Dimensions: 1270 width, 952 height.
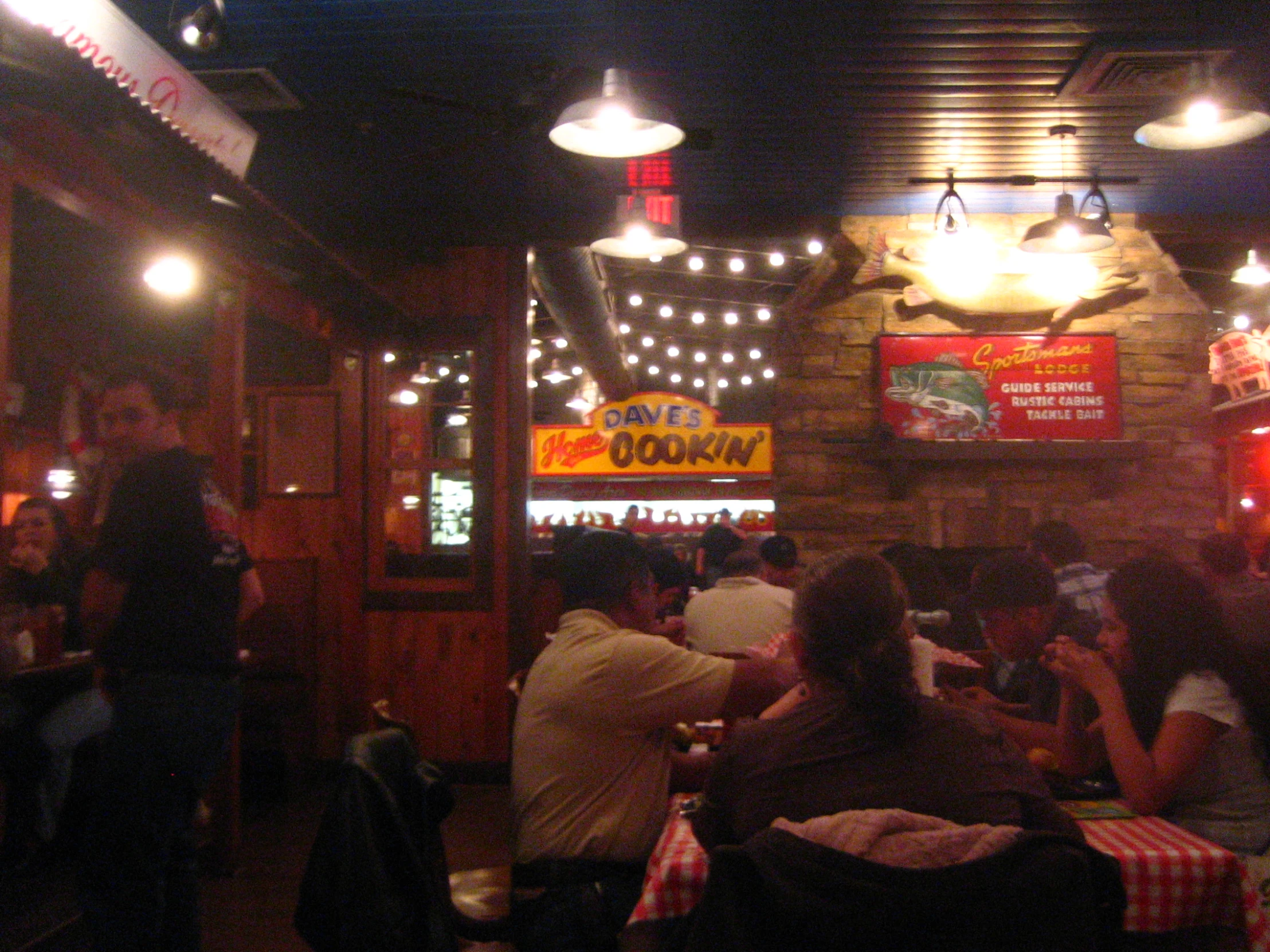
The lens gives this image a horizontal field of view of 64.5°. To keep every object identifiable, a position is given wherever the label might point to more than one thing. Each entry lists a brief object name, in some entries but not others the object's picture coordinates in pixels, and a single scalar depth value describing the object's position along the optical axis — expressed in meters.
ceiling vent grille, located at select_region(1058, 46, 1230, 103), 4.10
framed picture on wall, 6.42
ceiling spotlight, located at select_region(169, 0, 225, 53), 3.55
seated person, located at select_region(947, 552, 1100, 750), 3.08
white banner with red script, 2.68
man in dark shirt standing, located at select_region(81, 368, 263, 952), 2.62
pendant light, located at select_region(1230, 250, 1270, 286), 6.65
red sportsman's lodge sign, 6.30
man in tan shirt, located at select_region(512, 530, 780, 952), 2.19
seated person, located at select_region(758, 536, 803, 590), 5.39
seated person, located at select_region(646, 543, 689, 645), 5.51
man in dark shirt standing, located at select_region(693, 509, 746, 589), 6.94
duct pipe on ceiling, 6.75
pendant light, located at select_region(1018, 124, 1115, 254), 5.20
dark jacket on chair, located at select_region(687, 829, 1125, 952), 1.27
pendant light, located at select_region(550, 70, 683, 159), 3.69
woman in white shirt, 2.14
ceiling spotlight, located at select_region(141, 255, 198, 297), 3.92
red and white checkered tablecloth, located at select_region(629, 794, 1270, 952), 1.91
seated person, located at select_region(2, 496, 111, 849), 3.79
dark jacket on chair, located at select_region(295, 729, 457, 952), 1.95
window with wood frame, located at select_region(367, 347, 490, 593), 6.17
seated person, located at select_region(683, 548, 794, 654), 4.31
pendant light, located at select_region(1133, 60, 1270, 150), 3.99
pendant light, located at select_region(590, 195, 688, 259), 5.24
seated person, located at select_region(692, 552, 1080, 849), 1.57
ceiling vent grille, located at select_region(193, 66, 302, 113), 4.27
